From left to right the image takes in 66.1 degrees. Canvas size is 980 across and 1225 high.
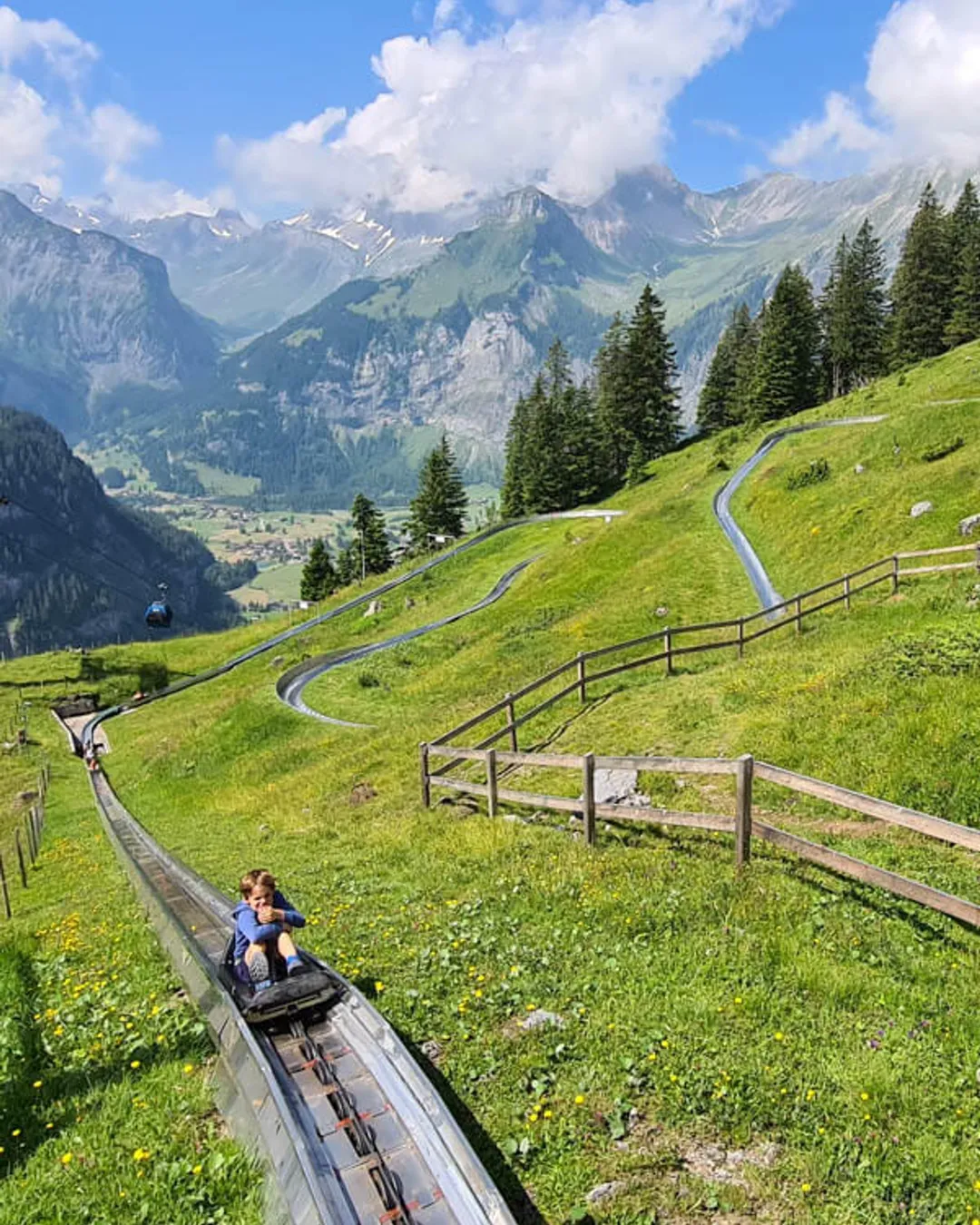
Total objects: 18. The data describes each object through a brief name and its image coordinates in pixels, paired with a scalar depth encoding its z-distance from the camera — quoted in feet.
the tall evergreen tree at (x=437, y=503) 313.12
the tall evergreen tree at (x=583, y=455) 295.89
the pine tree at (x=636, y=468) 276.41
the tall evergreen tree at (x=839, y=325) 293.02
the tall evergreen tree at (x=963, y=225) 256.93
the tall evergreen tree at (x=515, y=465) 316.60
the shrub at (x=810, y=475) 149.90
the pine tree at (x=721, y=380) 329.72
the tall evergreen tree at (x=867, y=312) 291.38
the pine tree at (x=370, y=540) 315.37
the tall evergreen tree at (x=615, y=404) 306.35
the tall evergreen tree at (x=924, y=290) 262.47
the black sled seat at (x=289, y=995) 25.66
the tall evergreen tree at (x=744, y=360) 299.17
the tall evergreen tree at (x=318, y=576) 333.21
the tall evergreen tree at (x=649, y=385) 303.27
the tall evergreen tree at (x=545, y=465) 294.25
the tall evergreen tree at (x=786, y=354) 271.49
